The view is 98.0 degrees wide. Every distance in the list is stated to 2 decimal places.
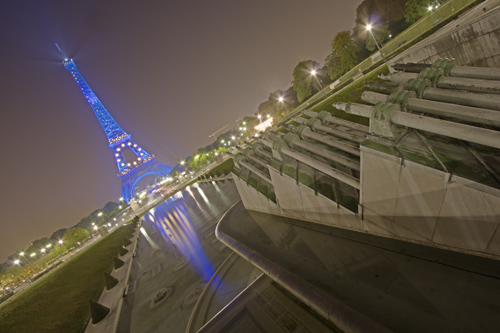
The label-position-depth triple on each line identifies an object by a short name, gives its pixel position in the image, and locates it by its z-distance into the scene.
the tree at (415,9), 37.03
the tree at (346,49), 49.41
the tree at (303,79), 63.06
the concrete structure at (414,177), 4.59
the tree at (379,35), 45.84
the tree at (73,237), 64.62
